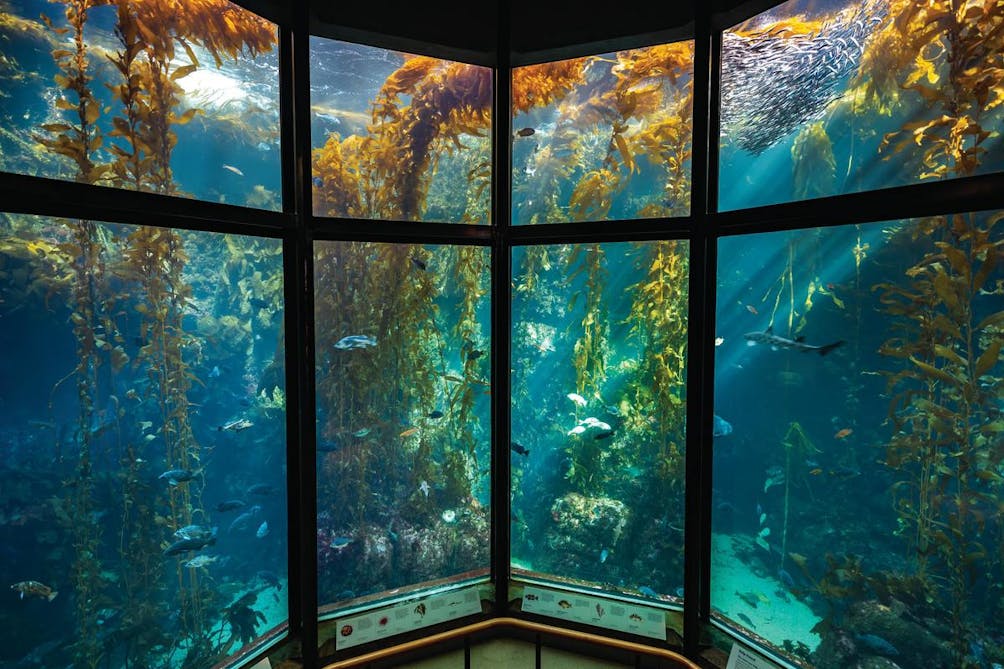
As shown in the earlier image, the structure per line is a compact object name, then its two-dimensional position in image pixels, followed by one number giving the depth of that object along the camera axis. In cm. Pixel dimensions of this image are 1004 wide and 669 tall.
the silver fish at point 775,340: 242
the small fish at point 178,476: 247
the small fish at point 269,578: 295
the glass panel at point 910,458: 194
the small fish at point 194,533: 240
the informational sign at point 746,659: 241
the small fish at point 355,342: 292
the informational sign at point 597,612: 283
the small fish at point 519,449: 309
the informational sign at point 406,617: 277
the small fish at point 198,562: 266
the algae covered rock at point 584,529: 392
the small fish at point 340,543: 313
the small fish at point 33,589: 211
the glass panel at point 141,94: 192
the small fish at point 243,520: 327
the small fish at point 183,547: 231
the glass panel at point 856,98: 186
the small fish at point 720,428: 270
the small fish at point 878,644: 216
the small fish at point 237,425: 287
